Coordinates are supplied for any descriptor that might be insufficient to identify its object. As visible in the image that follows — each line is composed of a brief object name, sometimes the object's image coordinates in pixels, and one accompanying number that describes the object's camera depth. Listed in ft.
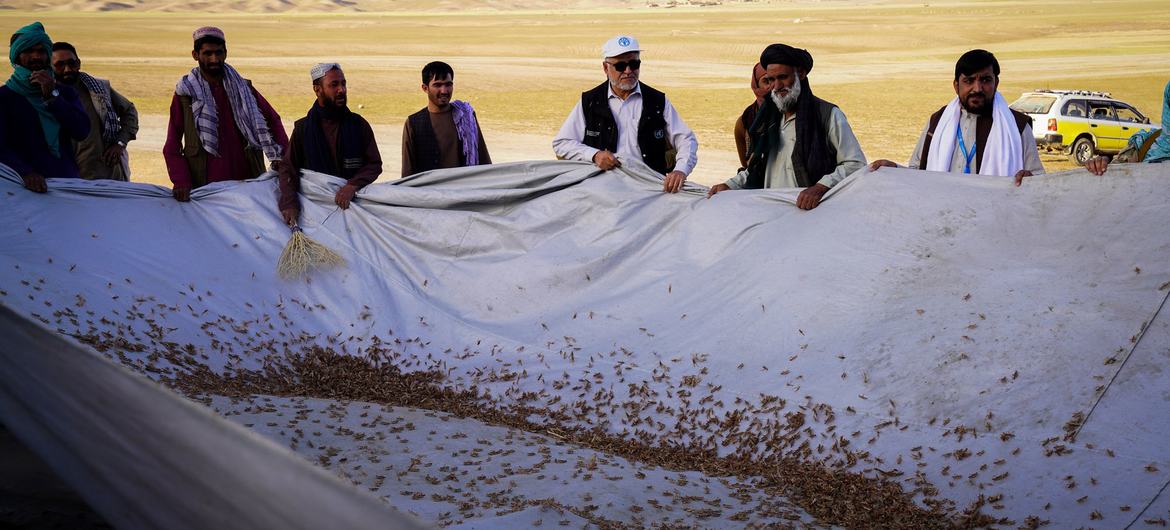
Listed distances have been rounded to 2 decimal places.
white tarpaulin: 12.06
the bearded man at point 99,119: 21.93
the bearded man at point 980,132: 15.62
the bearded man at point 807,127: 16.87
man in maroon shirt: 20.36
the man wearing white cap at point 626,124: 19.03
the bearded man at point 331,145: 19.83
